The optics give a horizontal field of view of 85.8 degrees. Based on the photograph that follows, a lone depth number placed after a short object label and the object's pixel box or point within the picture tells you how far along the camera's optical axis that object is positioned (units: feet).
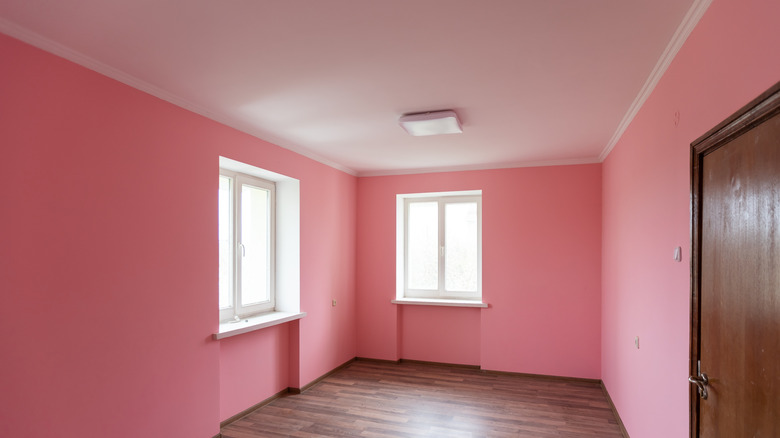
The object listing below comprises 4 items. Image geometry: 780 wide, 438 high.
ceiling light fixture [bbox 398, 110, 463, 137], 10.34
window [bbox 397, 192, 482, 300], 18.15
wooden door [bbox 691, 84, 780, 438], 4.15
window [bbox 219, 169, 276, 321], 12.47
